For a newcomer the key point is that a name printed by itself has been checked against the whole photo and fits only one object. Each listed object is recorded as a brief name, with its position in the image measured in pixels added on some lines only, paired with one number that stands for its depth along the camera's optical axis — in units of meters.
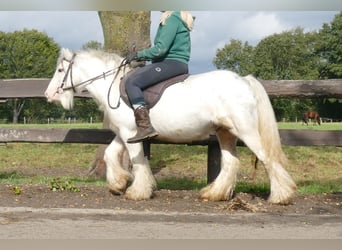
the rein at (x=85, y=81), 7.46
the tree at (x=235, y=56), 77.31
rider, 6.85
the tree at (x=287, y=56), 73.75
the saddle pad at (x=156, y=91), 6.94
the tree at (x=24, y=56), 65.25
